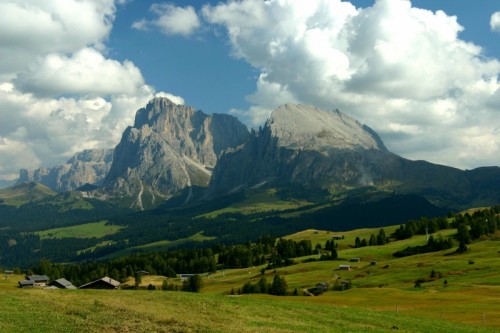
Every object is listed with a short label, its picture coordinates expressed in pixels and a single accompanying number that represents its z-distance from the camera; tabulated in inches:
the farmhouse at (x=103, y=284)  6333.7
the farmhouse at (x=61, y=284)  7145.7
